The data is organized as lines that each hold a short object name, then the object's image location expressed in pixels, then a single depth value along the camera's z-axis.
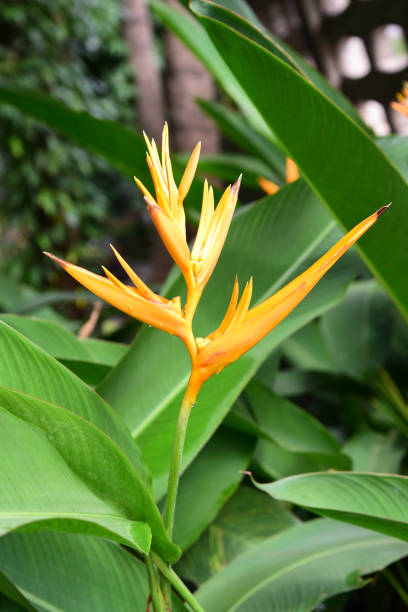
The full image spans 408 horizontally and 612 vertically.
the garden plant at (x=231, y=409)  0.93
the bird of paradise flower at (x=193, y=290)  0.90
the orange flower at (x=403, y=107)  1.20
